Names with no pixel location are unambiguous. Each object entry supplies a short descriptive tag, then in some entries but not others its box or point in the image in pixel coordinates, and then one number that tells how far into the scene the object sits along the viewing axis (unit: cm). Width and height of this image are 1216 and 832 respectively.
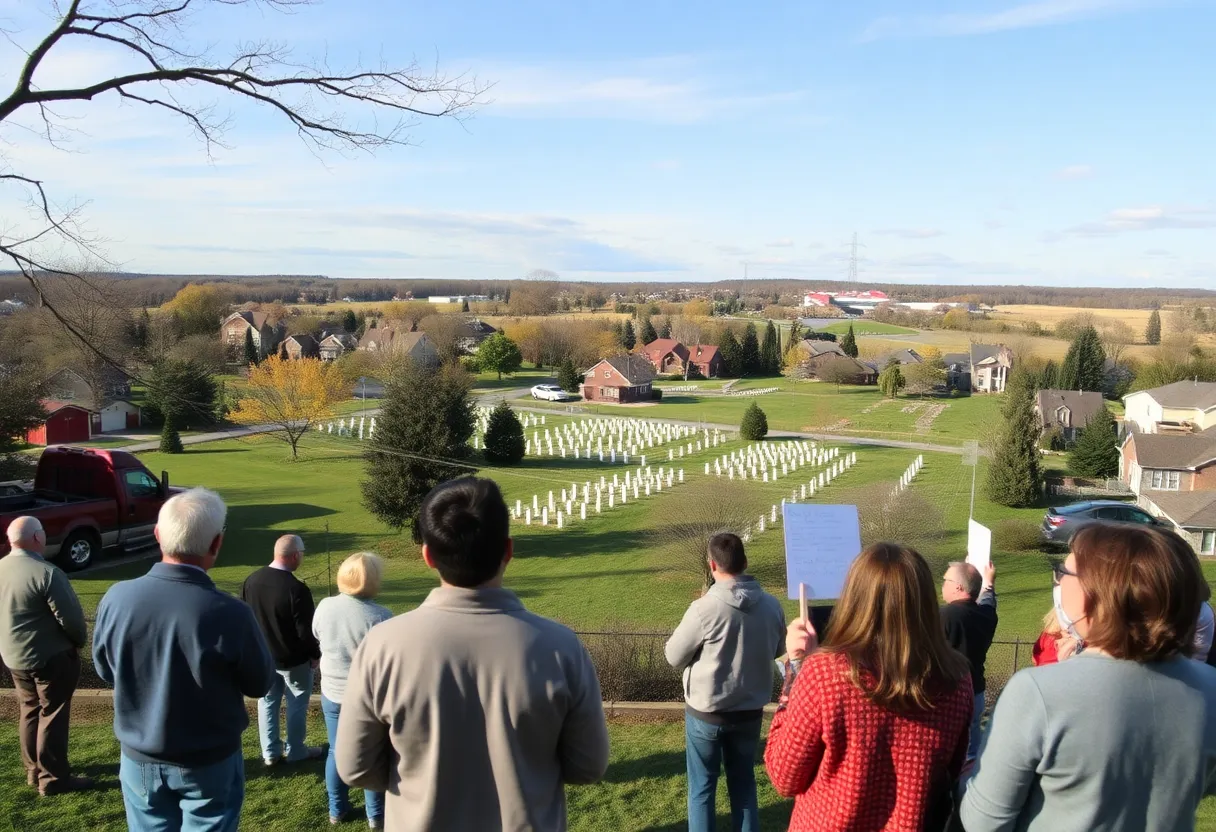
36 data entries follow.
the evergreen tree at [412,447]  2600
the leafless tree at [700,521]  2248
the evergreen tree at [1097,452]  4225
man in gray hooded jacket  426
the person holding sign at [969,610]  431
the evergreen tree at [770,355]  9762
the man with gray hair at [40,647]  495
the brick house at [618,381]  6975
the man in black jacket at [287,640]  529
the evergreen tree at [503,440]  3969
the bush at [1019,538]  2809
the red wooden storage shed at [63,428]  4345
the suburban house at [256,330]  9312
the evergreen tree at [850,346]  9757
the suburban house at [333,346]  9262
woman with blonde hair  478
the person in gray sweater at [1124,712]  226
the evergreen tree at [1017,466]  3591
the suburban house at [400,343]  7894
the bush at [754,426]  4828
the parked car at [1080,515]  2730
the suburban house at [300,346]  9088
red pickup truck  1700
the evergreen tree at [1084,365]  7375
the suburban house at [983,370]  8294
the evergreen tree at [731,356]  9494
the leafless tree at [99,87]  754
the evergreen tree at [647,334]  10719
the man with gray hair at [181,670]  332
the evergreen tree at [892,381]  7669
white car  6850
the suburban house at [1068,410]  5453
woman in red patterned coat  262
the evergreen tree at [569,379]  7456
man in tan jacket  235
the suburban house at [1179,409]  5066
